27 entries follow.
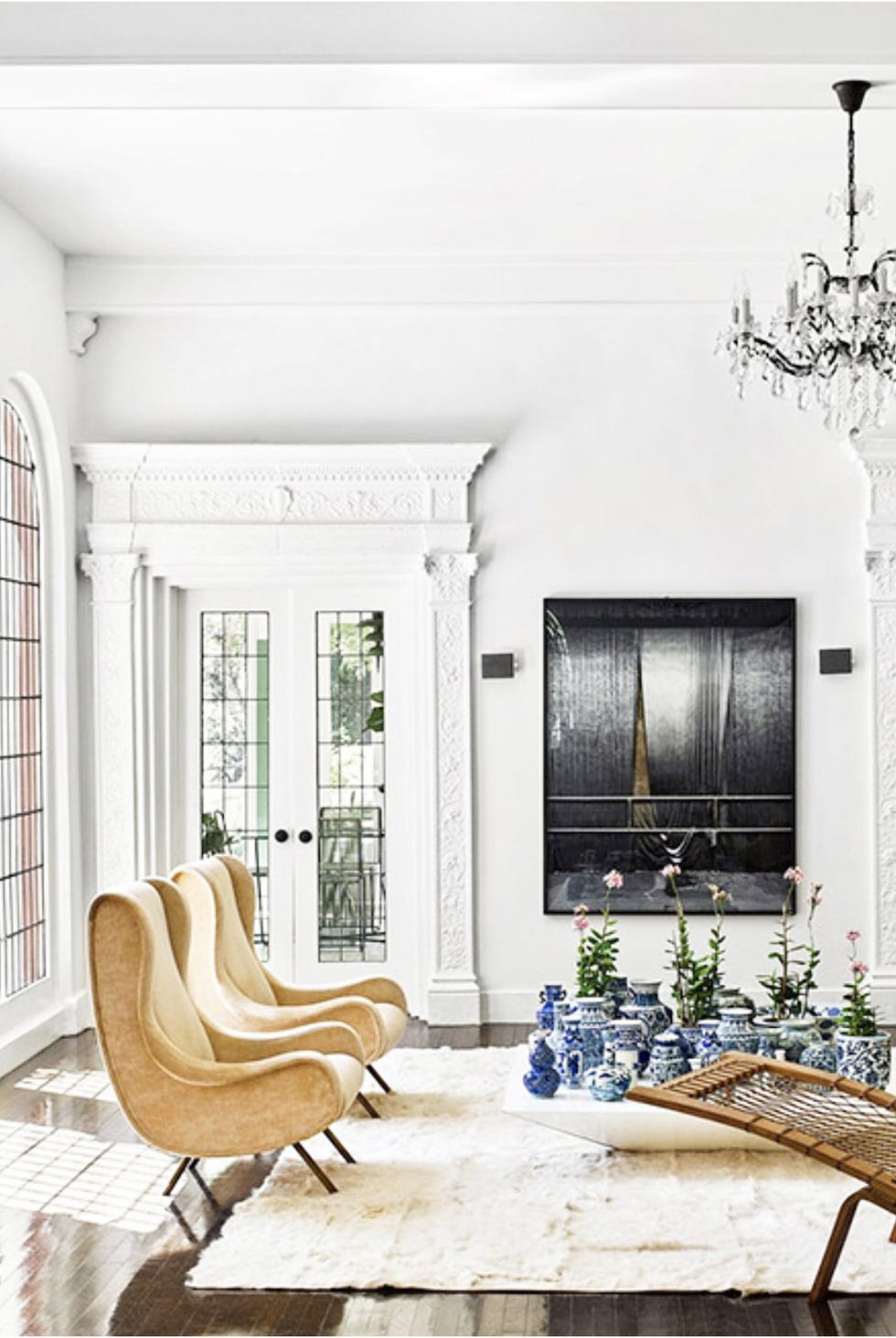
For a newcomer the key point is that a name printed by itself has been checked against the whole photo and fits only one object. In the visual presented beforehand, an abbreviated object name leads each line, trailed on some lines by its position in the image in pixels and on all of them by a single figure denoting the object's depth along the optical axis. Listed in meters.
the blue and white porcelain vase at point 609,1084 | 5.66
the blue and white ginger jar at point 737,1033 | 5.83
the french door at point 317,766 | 8.68
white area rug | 4.57
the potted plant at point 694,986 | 6.23
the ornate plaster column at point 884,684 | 8.38
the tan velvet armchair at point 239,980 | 6.29
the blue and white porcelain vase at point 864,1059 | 5.75
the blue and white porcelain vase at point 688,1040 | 5.84
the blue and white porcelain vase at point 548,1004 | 6.26
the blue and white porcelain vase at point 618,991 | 6.35
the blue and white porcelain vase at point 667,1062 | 5.75
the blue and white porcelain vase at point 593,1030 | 5.86
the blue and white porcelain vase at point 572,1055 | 5.86
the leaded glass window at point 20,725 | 7.69
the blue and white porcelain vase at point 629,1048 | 5.85
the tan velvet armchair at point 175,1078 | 5.18
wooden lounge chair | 4.38
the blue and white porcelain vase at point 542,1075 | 5.70
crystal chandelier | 5.81
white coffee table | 5.59
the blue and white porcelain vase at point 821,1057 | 5.81
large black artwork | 8.41
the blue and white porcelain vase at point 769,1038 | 5.89
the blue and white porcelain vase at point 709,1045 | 5.84
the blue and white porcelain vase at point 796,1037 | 5.90
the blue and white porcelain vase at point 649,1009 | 6.17
